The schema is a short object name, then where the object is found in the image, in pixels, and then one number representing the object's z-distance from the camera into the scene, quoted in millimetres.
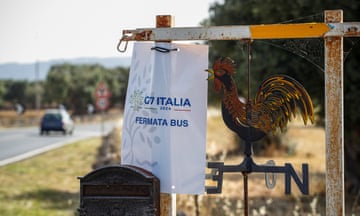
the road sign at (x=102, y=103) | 28027
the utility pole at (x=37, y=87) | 69500
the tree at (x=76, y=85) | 69438
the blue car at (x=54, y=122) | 33719
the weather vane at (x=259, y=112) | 4520
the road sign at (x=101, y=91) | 27592
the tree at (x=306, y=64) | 11258
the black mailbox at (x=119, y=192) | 4500
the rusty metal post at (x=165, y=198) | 4703
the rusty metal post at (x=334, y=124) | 4410
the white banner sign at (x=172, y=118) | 4637
